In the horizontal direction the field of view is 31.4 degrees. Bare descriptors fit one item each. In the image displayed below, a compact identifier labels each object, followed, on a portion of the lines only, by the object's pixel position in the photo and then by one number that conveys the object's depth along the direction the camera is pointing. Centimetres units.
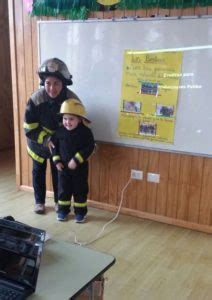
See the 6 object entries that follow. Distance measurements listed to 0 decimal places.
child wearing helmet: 313
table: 122
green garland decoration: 294
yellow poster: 309
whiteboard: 297
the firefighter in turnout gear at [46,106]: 321
